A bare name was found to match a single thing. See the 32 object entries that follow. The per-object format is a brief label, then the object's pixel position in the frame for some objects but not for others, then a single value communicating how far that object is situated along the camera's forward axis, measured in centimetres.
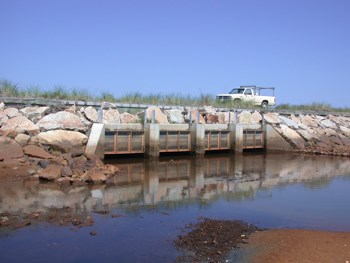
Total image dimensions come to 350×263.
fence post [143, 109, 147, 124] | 2186
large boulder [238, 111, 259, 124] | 2735
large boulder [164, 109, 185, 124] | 2419
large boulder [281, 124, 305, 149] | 2727
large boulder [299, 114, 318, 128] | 3100
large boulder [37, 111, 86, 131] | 1838
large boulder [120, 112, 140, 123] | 2248
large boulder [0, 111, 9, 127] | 1784
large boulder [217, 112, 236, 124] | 2633
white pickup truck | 3120
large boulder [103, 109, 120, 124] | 2153
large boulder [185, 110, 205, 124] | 2440
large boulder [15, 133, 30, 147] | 1666
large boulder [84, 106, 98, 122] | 2066
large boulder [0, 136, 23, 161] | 1536
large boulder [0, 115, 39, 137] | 1709
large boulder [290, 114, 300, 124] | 3021
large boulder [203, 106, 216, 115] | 2626
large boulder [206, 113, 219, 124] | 2570
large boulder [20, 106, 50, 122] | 1886
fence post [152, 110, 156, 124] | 2190
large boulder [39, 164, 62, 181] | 1393
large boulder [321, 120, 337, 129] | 3192
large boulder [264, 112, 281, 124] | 2792
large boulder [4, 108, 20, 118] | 1847
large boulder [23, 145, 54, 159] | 1591
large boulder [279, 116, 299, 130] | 2881
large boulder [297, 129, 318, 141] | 2841
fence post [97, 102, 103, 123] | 2006
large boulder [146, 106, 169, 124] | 2331
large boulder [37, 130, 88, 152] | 1744
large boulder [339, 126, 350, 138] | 3154
